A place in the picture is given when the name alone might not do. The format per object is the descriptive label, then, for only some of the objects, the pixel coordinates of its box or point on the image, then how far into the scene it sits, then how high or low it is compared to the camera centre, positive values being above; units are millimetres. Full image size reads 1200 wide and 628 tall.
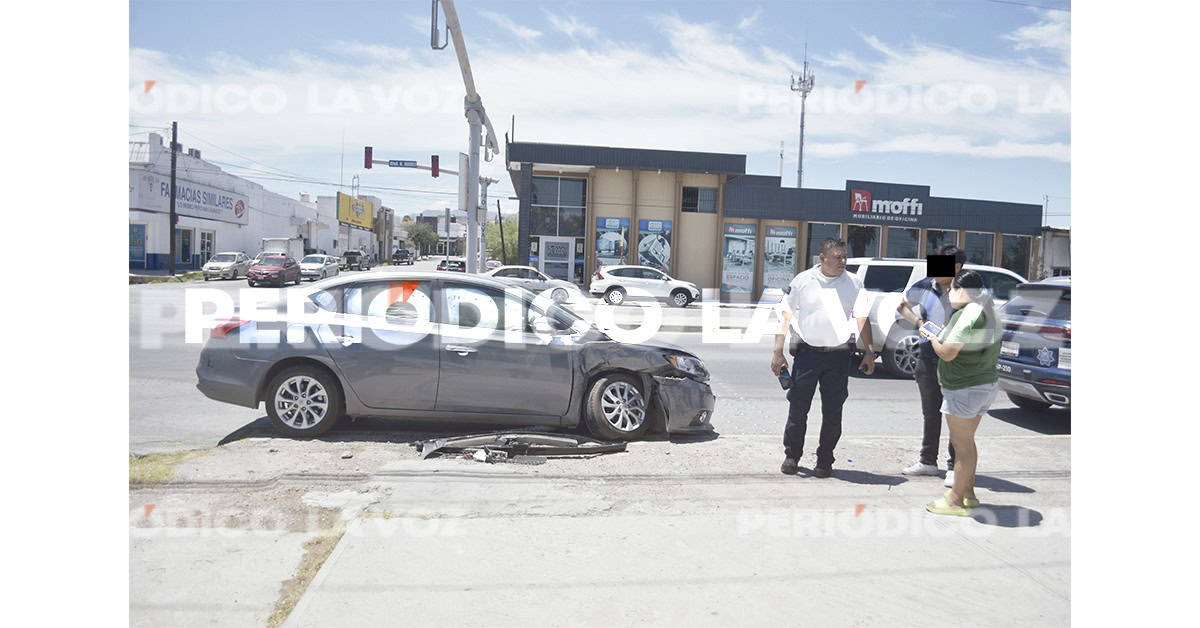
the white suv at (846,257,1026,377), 11398 +100
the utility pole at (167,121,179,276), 37562 +3980
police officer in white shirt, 5539 -320
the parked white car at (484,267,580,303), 22344 +437
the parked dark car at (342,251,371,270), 57500 +2066
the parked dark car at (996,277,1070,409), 7801 -466
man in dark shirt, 5930 -716
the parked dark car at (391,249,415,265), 72188 +2910
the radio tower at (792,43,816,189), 47966 +12729
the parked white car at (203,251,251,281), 38625 +1016
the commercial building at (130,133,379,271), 40438 +4566
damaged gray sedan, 6367 -597
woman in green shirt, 4867 -459
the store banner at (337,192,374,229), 78875 +8275
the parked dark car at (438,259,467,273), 40812 +1368
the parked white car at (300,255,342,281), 41188 +1136
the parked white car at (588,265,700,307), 26672 +249
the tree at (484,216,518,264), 65562 +4434
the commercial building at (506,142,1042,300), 32594 +3348
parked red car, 35031 +723
